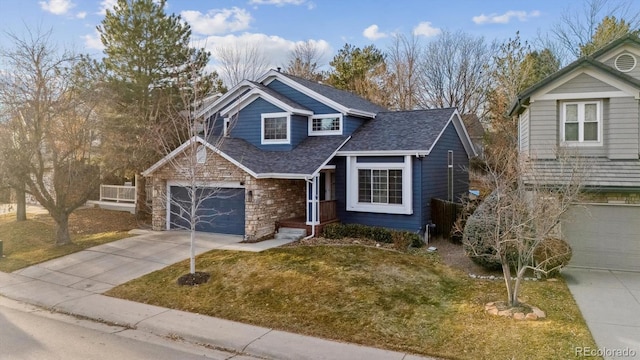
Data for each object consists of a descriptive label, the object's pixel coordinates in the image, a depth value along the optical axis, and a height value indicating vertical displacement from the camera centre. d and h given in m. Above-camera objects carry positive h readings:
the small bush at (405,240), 14.74 -2.36
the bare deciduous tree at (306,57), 40.62 +11.44
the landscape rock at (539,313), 8.38 -2.81
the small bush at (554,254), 10.94 -2.16
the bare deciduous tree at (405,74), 37.25 +8.92
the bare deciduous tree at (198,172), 16.00 +0.08
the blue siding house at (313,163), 16.05 +0.44
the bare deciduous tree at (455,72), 36.06 +8.90
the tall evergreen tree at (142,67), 20.53 +5.57
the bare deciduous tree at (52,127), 14.76 +1.69
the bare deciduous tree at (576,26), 27.45 +10.03
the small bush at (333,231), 16.08 -2.20
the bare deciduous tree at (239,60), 35.34 +9.76
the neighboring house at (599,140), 12.20 +1.06
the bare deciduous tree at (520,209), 8.77 -0.79
